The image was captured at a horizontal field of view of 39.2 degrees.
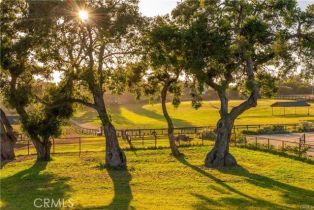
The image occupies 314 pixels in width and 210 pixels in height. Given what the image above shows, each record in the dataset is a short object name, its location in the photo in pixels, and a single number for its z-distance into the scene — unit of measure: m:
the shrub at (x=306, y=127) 57.76
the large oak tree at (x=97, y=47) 26.59
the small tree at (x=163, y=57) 27.39
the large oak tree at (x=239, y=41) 26.61
